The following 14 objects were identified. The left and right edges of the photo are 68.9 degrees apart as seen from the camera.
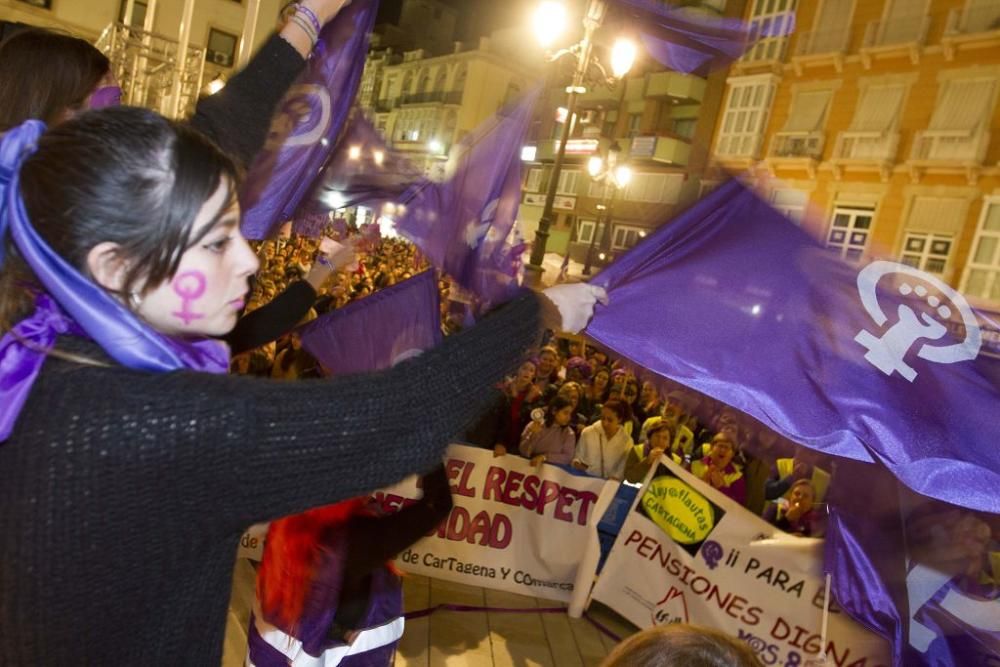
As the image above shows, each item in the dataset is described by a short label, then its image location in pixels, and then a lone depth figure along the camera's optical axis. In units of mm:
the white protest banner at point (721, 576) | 4738
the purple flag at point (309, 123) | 3238
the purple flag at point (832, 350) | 2512
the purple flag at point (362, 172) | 3582
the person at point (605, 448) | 6637
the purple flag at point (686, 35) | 3654
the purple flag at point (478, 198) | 3619
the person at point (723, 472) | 6094
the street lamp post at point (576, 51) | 9016
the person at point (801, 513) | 5668
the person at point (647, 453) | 6336
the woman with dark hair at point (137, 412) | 1119
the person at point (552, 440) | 6633
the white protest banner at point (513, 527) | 5926
